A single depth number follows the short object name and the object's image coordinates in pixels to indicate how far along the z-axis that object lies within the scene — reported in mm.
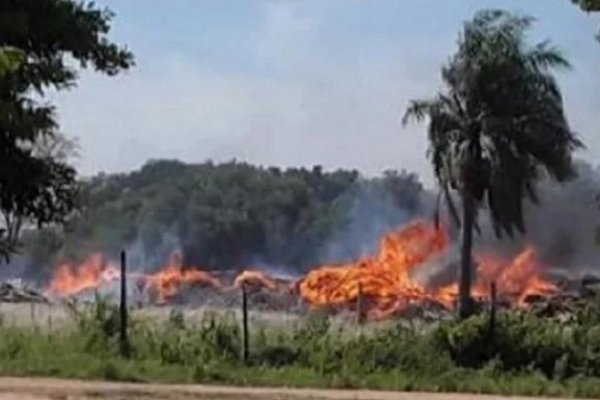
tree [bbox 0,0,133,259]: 21219
